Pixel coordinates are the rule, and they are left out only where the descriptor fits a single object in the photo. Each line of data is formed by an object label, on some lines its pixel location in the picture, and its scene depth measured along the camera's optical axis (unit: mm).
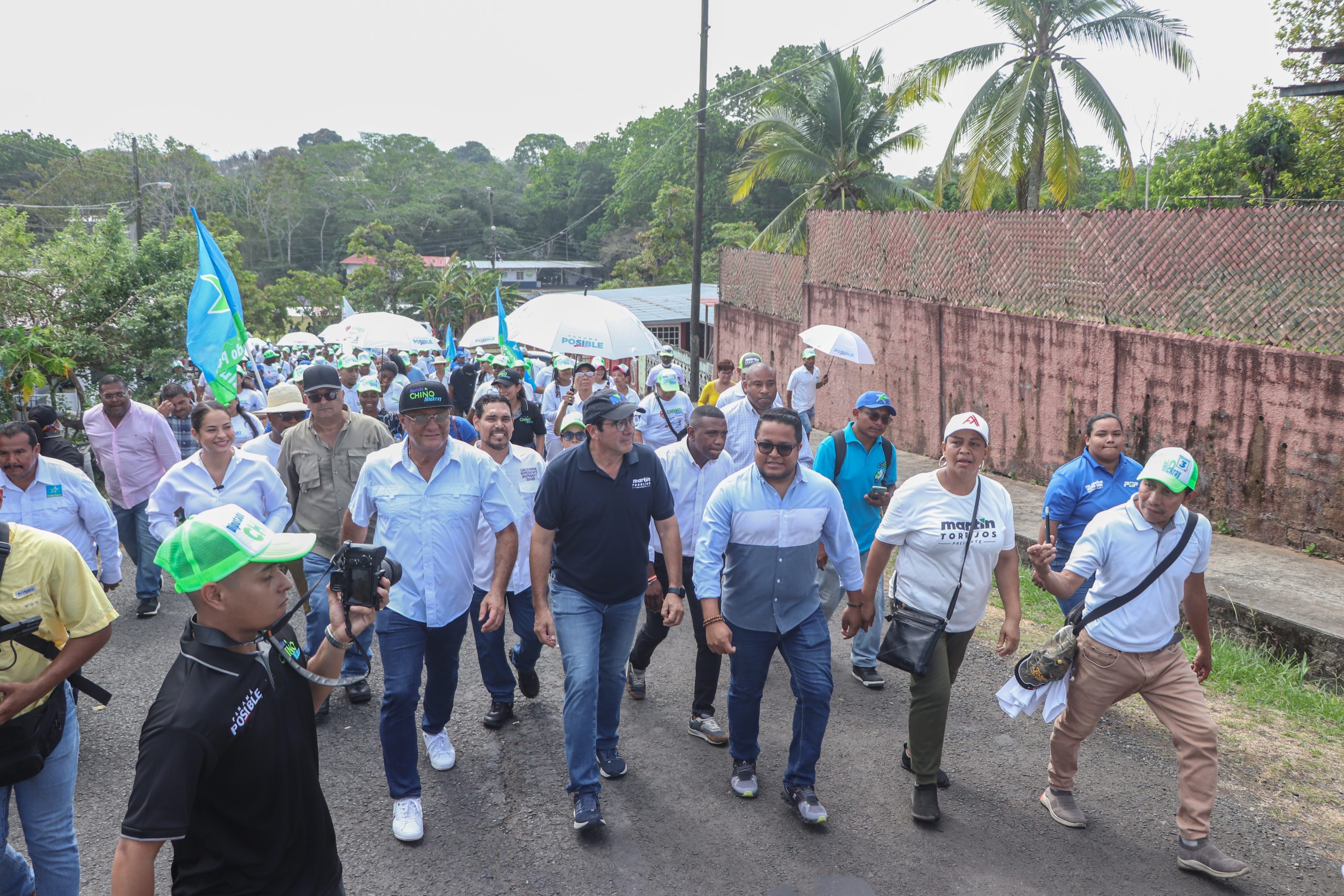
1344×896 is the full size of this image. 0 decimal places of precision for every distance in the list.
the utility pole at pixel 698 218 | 17906
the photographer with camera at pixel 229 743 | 2107
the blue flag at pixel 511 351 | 13648
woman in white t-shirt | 4379
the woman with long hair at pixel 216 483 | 5523
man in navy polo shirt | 4414
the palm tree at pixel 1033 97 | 16641
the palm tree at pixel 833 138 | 22203
